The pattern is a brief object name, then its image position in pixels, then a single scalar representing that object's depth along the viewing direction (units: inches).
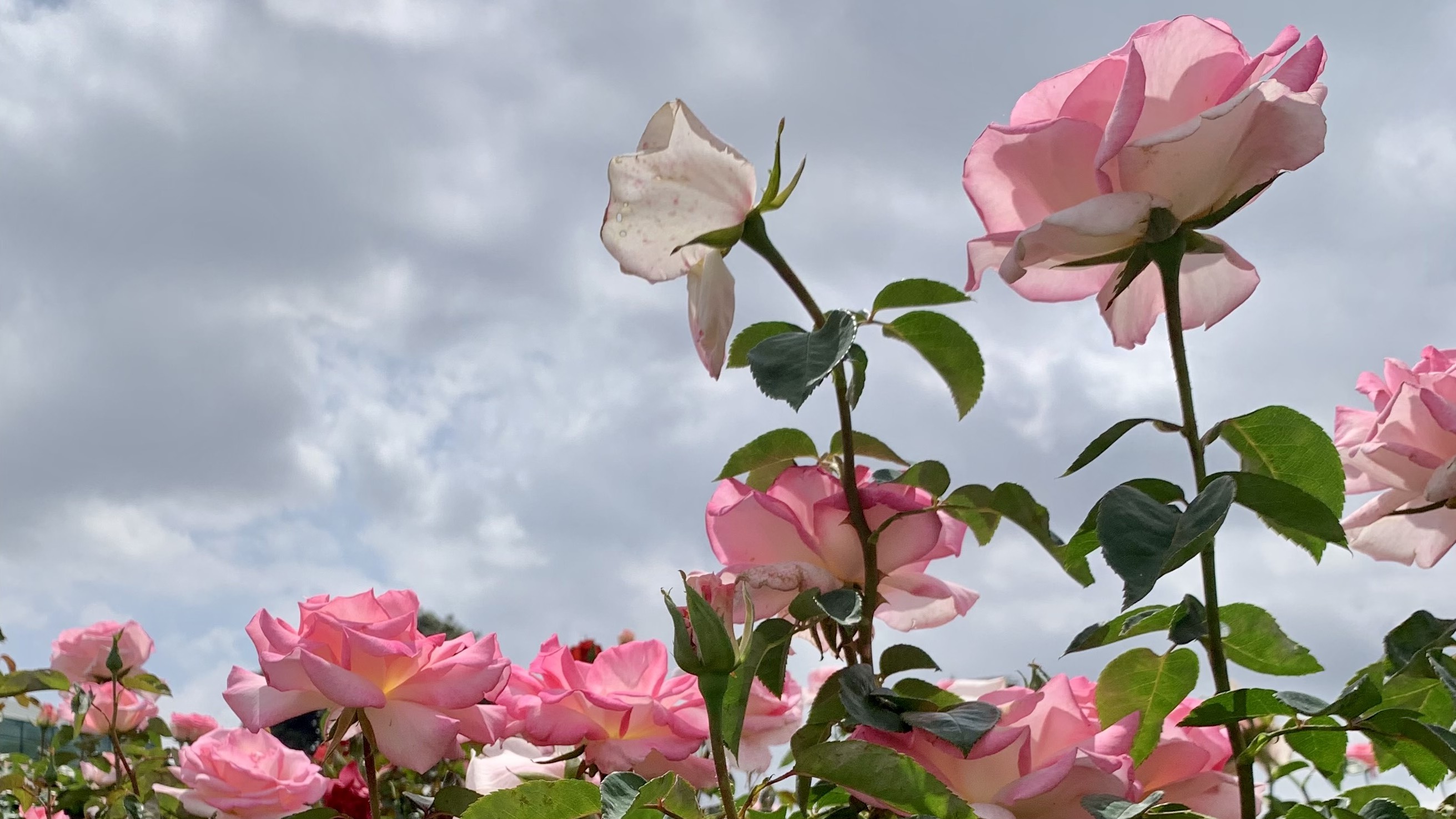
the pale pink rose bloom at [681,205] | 37.7
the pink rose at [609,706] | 42.2
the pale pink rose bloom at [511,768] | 44.9
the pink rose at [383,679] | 42.9
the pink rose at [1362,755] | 70.2
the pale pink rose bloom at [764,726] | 45.3
